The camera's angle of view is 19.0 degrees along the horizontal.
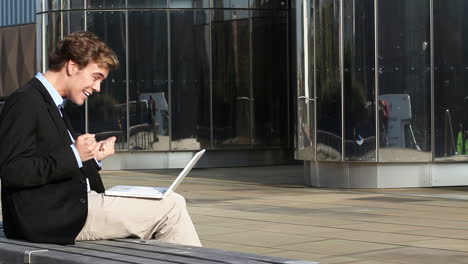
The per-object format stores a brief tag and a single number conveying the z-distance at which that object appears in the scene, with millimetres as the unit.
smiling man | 7030
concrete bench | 6434
